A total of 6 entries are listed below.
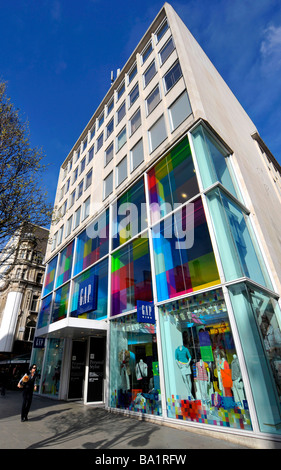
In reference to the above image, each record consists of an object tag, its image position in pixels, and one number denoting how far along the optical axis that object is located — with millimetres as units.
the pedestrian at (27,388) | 8289
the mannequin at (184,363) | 7480
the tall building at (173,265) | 6867
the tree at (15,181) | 10205
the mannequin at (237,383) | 6199
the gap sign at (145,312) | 8820
